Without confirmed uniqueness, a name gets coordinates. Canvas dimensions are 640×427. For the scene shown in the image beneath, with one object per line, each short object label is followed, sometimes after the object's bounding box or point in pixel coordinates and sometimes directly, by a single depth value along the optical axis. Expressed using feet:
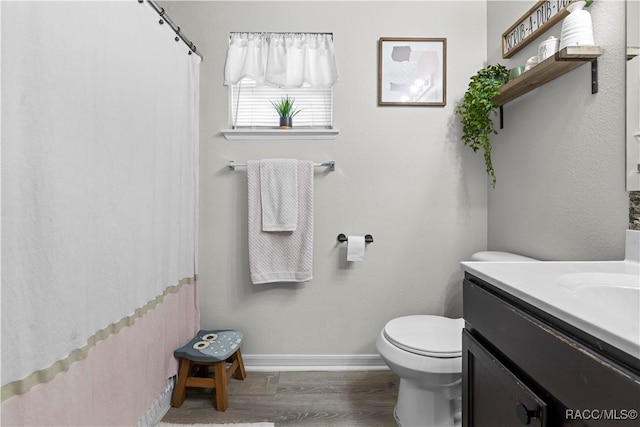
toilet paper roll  6.31
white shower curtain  2.69
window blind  6.70
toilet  4.31
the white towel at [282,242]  6.30
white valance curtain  6.48
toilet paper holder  6.48
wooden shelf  3.85
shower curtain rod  4.70
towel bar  6.33
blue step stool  5.31
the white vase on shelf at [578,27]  3.91
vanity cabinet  1.71
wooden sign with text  4.47
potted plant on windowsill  6.49
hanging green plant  5.58
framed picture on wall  6.48
